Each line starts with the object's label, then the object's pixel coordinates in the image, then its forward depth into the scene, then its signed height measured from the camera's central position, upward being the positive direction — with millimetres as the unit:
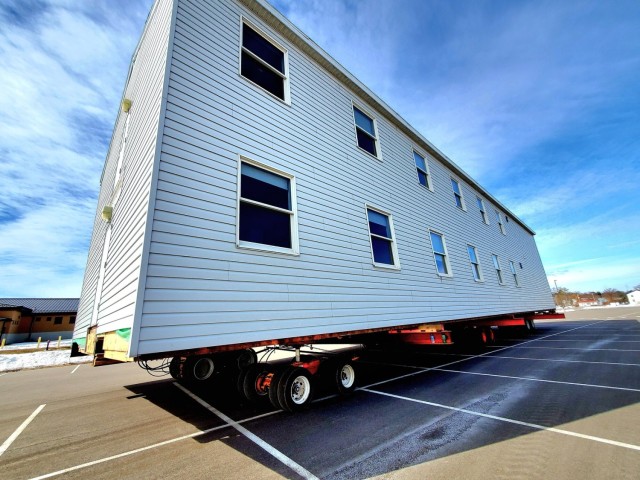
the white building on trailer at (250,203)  3729 +2279
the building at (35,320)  34616 +2334
